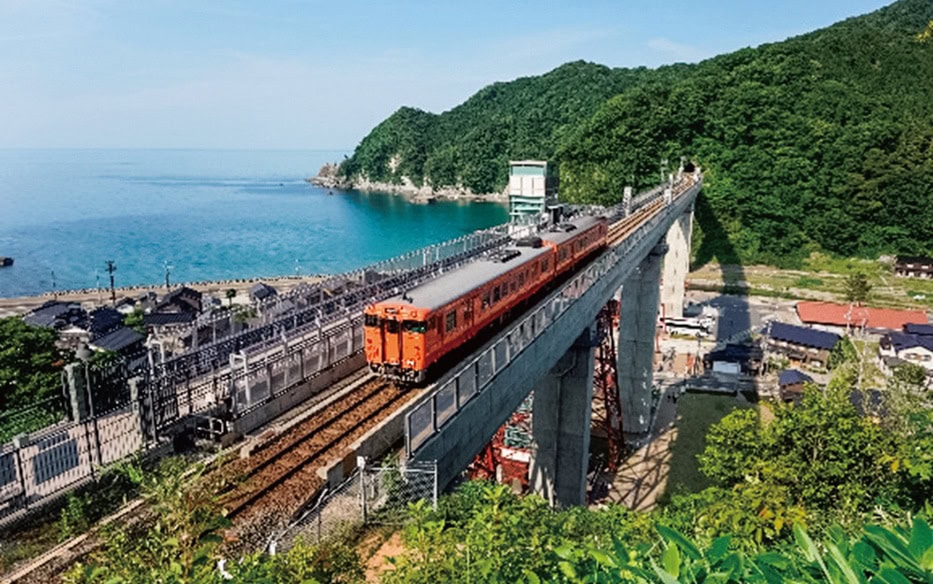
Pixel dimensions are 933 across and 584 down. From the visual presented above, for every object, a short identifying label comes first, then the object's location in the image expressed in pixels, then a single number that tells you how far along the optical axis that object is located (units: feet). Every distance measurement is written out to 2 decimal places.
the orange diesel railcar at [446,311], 52.34
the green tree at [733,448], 56.70
